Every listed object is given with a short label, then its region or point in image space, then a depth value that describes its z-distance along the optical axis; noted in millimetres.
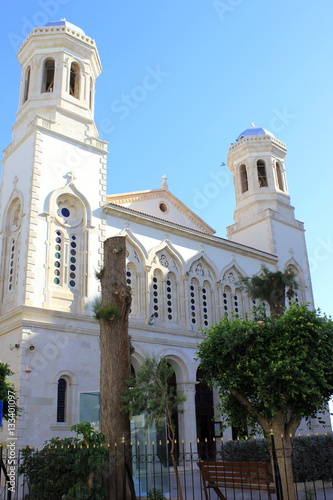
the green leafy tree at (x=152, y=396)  10234
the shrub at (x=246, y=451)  15389
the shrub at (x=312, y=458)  13477
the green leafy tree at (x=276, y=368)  10531
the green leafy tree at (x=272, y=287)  20844
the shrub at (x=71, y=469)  8914
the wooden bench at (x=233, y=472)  9773
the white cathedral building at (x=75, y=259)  16391
